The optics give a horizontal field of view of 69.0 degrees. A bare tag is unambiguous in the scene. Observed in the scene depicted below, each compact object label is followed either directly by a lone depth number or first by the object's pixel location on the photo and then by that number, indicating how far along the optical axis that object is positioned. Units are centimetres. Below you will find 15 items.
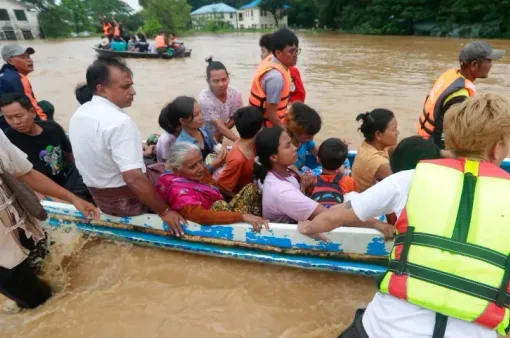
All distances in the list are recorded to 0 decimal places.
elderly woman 246
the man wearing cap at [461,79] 263
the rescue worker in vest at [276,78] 317
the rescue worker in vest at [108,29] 1716
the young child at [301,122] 276
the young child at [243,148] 255
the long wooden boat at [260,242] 231
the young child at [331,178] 235
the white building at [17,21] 3562
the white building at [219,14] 5353
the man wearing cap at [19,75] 374
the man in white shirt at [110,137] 212
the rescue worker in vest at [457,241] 104
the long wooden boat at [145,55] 1498
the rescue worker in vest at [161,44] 1477
